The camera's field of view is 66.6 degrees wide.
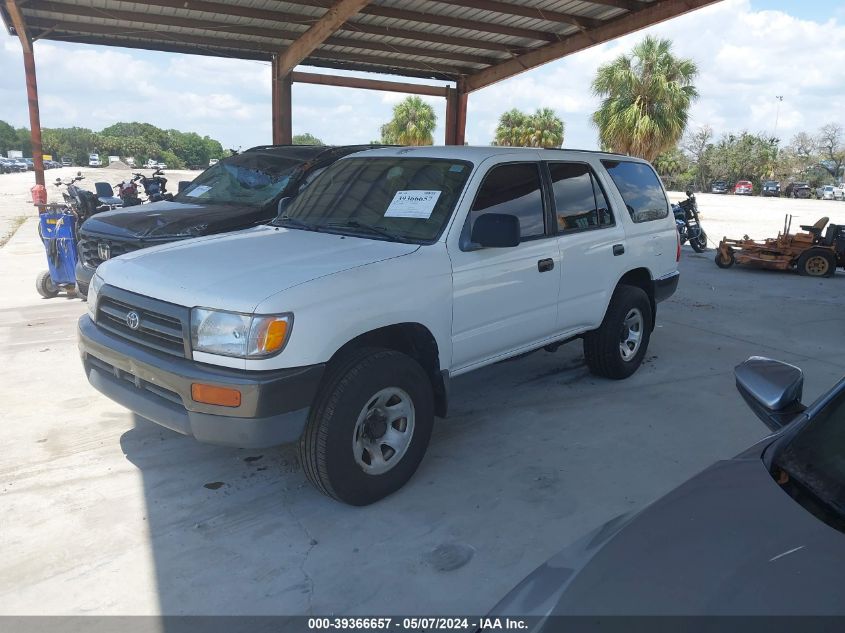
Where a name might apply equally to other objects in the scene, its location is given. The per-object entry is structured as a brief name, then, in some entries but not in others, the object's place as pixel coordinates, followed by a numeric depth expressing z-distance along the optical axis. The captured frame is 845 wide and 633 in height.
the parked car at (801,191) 50.34
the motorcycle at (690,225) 14.39
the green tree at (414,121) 42.69
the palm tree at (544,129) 42.53
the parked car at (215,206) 6.09
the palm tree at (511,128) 43.24
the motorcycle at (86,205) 9.35
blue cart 7.79
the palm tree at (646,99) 22.47
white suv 3.03
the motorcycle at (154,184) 12.47
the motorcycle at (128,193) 10.47
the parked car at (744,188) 53.07
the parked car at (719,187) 55.56
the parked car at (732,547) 1.49
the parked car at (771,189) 51.75
